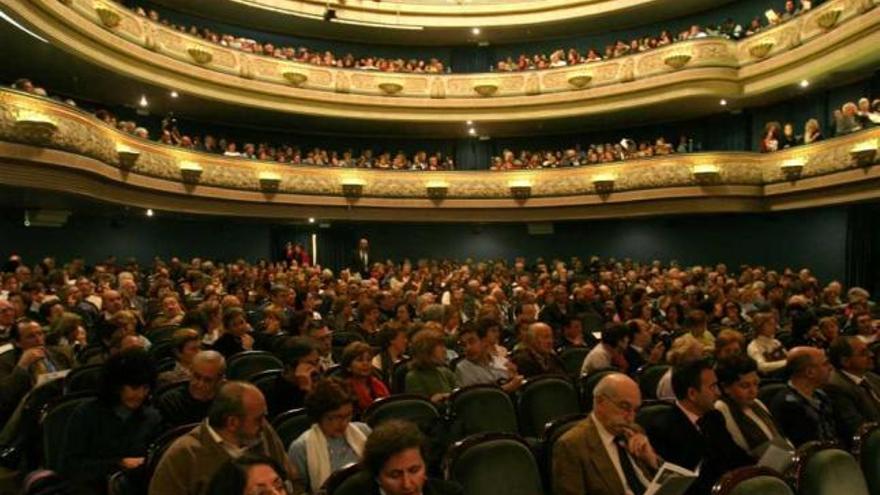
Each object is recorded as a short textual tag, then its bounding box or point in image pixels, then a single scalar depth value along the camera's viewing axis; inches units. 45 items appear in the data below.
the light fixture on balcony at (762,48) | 649.4
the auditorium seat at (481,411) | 176.1
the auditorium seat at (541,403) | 189.0
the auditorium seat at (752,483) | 108.9
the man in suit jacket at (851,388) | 173.3
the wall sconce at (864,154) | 517.3
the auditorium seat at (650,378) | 212.2
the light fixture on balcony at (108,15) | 532.1
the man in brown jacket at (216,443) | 110.0
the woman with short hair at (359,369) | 176.4
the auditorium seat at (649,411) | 150.9
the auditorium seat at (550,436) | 138.6
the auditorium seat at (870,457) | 139.9
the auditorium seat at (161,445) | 118.4
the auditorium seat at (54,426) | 144.1
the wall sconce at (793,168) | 616.8
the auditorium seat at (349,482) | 106.3
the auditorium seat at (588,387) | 195.3
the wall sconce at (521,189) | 823.7
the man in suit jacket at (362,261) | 767.1
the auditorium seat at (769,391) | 177.2
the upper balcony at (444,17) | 790.5
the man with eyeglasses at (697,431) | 134.8
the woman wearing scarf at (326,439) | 127.7
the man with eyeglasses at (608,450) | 123.0
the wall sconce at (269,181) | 737.6
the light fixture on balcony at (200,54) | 665.6
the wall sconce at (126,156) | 543.5
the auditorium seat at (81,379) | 177.3
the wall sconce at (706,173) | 682.2
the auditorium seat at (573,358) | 249.9
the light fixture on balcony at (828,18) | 554.1
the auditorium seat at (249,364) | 215.3
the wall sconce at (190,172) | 652.2
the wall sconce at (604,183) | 761.6
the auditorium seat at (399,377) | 207.9
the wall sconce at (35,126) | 411.8
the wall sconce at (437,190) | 829.2
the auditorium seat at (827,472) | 122.0
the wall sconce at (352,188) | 794.2
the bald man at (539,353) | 216.2
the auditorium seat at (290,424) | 146.6
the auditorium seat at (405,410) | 161.3
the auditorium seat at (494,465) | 128.6
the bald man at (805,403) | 160.2
